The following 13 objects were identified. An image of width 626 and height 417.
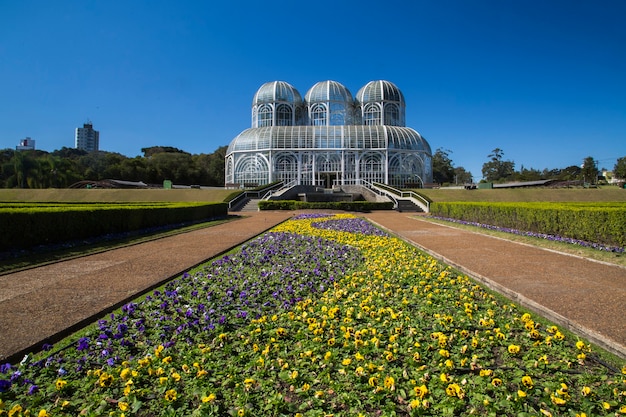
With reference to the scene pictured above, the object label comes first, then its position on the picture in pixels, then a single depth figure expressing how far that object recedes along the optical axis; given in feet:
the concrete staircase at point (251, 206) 100.99
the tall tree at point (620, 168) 211.74
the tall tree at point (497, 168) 327.47
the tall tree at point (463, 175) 388.94
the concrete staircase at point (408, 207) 98.79
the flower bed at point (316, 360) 8.85
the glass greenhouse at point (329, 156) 152.56
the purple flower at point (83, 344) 11.50
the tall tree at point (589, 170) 227.61
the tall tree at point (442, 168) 301.84
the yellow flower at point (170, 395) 8.76
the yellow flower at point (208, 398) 8.47
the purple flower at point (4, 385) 9.34
